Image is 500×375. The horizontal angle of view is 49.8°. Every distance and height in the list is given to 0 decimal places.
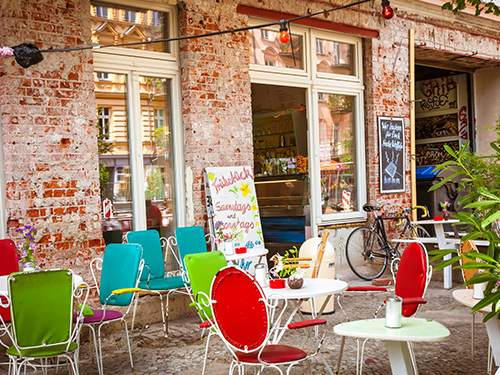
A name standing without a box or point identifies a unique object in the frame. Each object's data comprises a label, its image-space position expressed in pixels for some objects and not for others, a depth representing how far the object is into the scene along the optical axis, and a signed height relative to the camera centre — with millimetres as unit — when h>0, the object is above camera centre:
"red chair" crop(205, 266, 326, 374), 2898 -775
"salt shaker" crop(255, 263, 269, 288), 3898 -705
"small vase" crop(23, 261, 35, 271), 4199 -628
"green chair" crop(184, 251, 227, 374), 3732 -667
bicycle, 8031 -1129
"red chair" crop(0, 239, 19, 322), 4539 -616
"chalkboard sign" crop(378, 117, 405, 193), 8609 +317
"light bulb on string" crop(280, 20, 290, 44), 4898 +1304
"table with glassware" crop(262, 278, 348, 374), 3477 -772
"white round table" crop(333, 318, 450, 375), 2525 -777
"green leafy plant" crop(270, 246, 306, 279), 3723 -647
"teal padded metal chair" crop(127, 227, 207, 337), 5363 -777
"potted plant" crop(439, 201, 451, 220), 7945 -543
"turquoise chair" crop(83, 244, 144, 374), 4527 -776
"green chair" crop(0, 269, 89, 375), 3215 -780
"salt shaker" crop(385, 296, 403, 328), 2707 -693
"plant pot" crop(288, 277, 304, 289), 3697 -731
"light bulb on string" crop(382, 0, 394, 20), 6289 +1924
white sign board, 6328 -307
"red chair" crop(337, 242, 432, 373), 3473 -691
